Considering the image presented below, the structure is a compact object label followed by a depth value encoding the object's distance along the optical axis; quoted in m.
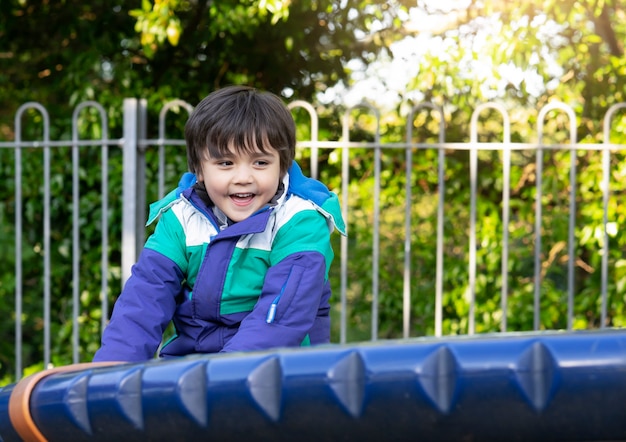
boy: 2.34
